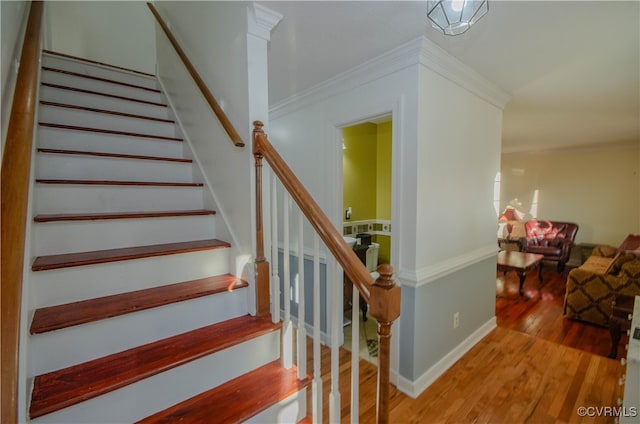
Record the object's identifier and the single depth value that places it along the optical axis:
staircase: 1.03
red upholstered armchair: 5.54
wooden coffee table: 4.18
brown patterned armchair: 3.00
